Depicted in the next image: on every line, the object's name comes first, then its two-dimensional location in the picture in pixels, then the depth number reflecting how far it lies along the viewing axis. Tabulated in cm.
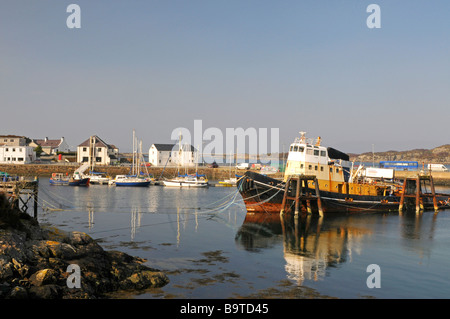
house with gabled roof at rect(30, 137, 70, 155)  12925
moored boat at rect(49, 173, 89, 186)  7750
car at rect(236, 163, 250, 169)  12220
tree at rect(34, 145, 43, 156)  12161
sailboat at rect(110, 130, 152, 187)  8088
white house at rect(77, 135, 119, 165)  11000
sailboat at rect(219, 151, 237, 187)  8860
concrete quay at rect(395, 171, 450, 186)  10359
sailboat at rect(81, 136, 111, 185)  8488
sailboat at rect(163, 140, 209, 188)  8154
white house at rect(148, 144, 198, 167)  11588
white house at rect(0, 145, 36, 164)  10486
